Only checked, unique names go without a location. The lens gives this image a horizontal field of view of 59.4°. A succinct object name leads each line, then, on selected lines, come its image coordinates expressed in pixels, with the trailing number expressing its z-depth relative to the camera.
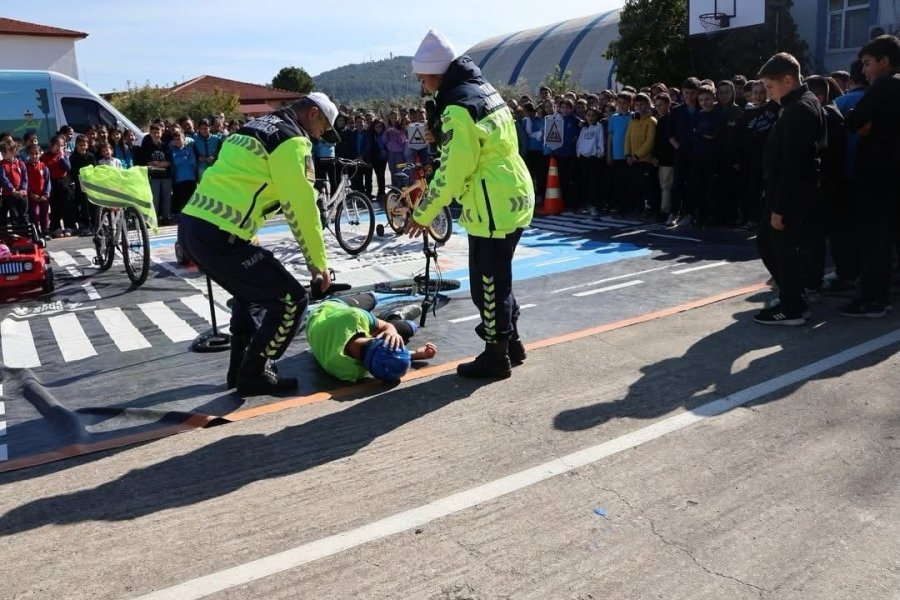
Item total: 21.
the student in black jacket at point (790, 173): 5.82
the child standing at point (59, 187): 13.57
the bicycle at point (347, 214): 10.62
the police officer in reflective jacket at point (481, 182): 4.81
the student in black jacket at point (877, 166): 6.00
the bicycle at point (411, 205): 10.86
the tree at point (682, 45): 27.52
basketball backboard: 27.34
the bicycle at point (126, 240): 8.75
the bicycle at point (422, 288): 7.04
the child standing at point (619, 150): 12.48
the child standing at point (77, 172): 13.62
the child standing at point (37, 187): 12.95
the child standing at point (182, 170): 14.30
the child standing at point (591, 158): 13.06
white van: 16.59
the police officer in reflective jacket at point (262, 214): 4.59
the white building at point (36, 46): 46.31
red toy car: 8.38
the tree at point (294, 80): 73.19
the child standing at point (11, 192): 12.43
